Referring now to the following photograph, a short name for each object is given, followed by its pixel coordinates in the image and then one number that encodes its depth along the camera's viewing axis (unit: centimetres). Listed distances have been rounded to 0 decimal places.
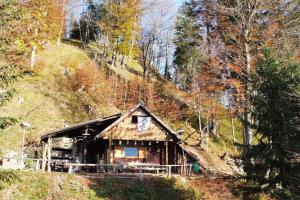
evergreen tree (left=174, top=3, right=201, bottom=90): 5703
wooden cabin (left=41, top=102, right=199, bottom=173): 3397
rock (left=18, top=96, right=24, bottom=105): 4144
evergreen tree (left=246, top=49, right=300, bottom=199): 2011
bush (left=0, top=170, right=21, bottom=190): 1692
